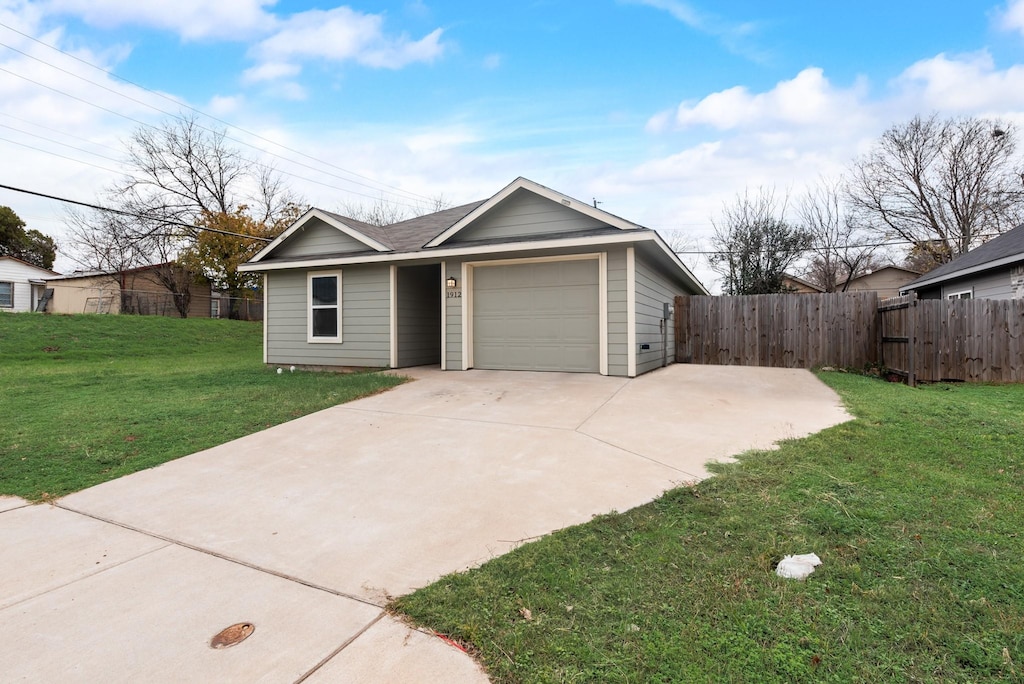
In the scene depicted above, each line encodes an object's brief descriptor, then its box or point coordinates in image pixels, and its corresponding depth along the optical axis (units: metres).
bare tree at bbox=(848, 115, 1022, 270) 20.88
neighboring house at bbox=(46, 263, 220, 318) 24.05
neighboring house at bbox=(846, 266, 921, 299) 30.11
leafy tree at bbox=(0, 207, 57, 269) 30.72
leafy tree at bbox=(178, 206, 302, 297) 24.45
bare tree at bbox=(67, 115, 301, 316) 24.58
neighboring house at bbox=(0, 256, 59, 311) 24.09
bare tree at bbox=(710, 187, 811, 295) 20.95
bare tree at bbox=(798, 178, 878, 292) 22.39
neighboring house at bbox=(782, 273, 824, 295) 23.22
